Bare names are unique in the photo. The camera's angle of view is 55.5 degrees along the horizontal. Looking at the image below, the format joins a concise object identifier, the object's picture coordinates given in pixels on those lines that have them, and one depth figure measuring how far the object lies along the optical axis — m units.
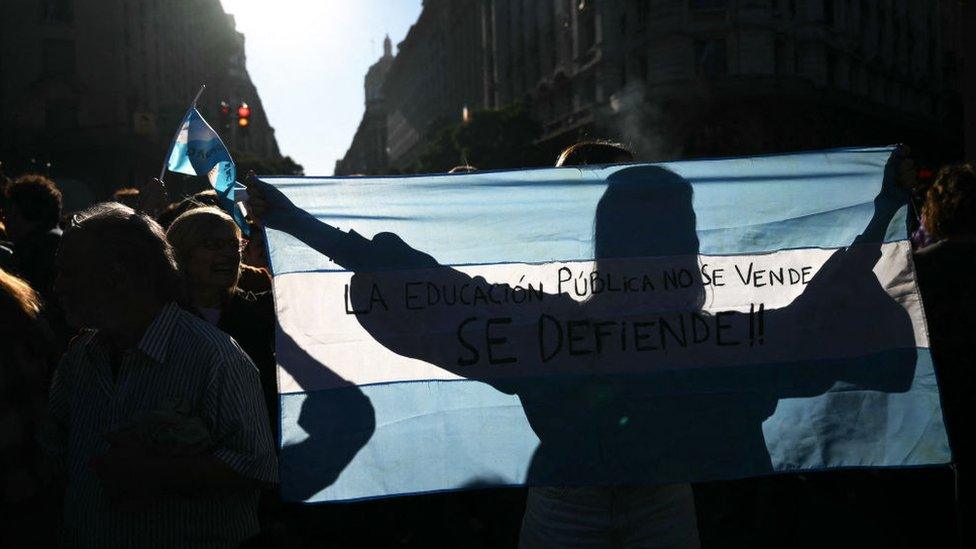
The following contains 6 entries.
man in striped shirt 2.32
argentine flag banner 3.07
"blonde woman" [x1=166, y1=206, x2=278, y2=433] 3.88
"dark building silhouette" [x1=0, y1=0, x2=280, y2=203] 41.69
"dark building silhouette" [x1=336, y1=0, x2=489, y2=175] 70.19
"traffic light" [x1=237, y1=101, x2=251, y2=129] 17.50
